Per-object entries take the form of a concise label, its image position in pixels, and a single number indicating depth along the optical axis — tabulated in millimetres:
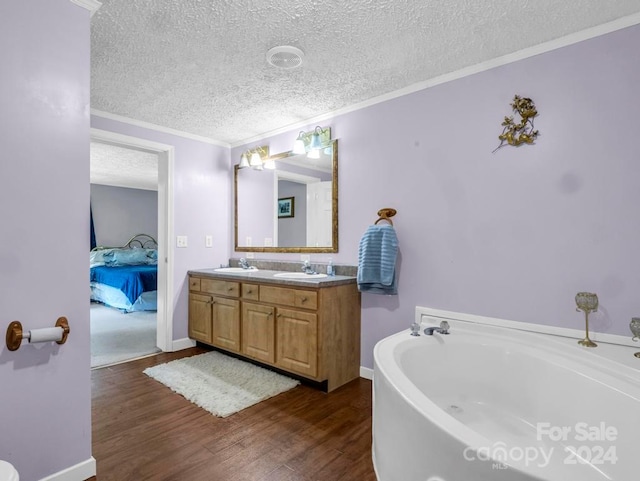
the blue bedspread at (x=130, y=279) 5047
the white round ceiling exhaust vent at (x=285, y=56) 1954
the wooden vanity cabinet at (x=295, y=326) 2414
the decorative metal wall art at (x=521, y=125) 1961
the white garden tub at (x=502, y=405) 947
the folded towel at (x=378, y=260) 2395
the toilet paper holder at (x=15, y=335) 1322
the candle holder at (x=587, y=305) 1686
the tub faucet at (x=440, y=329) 1998
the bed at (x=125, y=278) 5086
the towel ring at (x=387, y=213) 2544
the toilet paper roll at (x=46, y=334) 1347
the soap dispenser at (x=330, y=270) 2830
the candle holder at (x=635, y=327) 1535
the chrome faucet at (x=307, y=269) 2950
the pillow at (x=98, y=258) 6047
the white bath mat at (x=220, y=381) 2275
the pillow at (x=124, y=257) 5961
